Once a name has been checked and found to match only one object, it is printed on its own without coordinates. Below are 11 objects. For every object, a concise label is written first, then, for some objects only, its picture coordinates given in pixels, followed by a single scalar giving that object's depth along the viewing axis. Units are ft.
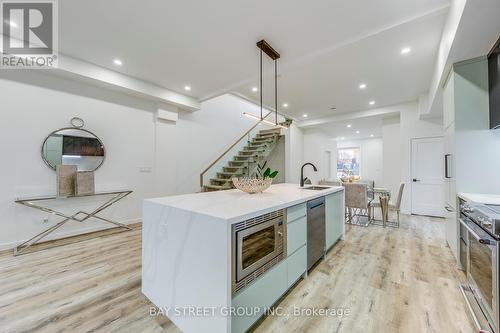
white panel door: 15.98
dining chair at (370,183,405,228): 13.17
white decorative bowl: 7.33
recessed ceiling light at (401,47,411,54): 9.58
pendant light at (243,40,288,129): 8.96
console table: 9.37
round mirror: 10.57
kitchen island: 3.88
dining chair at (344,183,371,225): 13.04
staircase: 17.44
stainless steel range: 4.26
